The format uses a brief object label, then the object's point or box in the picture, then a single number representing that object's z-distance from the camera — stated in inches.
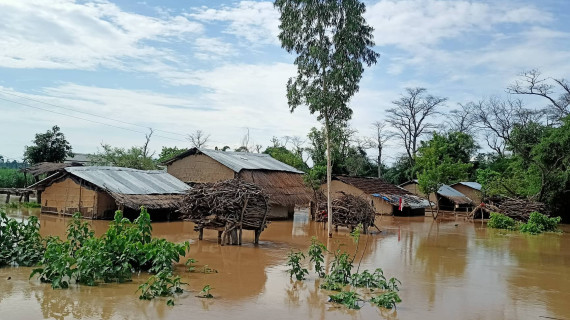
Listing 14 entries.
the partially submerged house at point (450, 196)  1680.6
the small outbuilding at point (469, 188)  1724.0
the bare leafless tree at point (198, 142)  2282.5
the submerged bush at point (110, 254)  379.9
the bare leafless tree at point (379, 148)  2282.2
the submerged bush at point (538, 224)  1107.9
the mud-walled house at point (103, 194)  947.3
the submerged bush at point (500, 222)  1218.8
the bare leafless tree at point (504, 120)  2005.4
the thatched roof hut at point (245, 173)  1169.4
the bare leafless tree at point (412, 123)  2165.4
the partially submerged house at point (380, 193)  1438.2
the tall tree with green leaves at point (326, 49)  803.4
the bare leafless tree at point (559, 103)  1654.8
